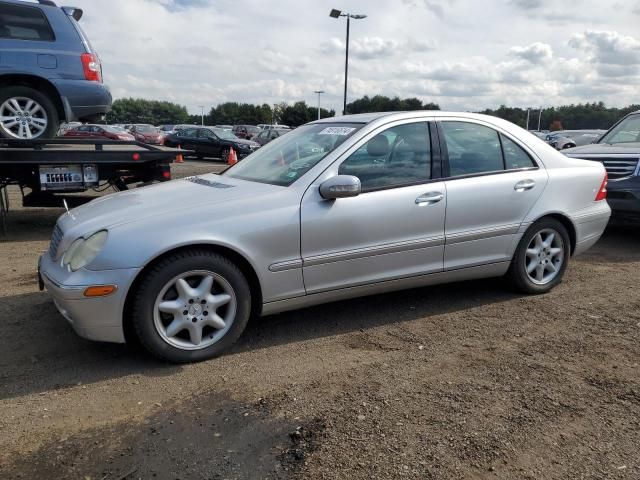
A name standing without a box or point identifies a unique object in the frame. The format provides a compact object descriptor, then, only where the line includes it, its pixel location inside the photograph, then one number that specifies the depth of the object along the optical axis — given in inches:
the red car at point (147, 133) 1148.1
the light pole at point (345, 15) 1032.2
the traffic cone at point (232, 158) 696.5
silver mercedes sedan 128.9
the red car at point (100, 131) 957.8
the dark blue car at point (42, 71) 261.7
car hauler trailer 253.0
